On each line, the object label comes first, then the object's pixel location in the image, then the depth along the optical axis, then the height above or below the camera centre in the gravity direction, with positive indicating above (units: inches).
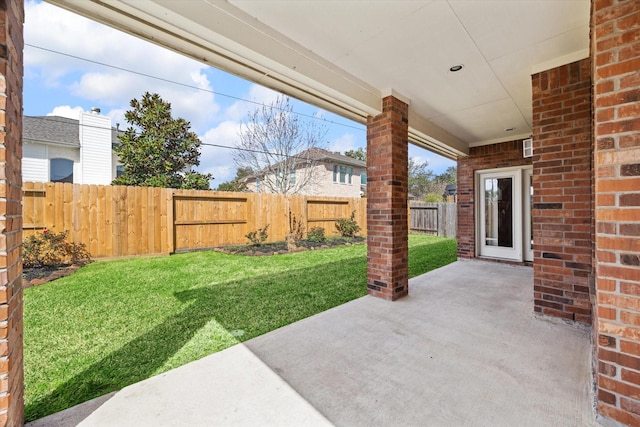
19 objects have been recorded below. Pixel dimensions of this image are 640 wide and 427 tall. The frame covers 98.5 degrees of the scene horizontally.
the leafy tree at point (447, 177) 1212.7 +163.1
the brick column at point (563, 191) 116.6 +9.5
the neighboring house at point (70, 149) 428.8 +111.2
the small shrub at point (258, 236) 339.3 -26.7
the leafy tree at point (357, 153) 1213.7 +271.0
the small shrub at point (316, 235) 379.6 -28.7
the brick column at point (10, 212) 47.6 +0.8
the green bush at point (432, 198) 712.3 +40.5
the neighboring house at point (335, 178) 636.7 +94.8
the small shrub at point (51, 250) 207.5 -27.7
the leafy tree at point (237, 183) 509.2 +79.2
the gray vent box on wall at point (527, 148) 167.1 +40.3
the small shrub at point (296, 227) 377.7 -18.0
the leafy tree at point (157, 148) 454.9 +115.1
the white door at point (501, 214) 246.1 -0.9
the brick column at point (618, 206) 59.0 +1.4
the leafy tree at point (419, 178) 1111.6 +144.2
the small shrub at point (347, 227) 435.5 -20.4
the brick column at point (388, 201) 152.6 +7.1
